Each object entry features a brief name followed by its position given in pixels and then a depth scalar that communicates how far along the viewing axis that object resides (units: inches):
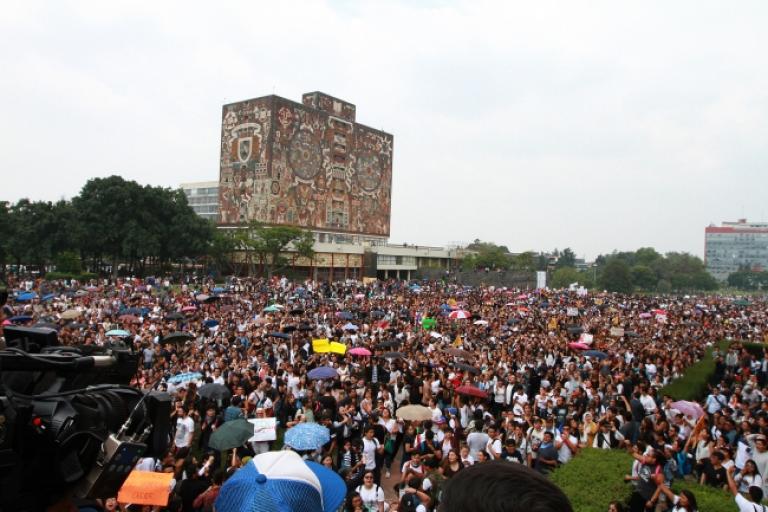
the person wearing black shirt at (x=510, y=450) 295.9
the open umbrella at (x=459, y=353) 556.7
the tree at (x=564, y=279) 2448.0
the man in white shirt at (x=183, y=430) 333.7
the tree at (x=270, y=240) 1932.6
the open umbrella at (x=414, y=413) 340.2
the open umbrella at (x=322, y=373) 426.9
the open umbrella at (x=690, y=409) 351.3
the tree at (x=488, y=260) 2864.2
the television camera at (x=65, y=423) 90.0
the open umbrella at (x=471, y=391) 396.5
